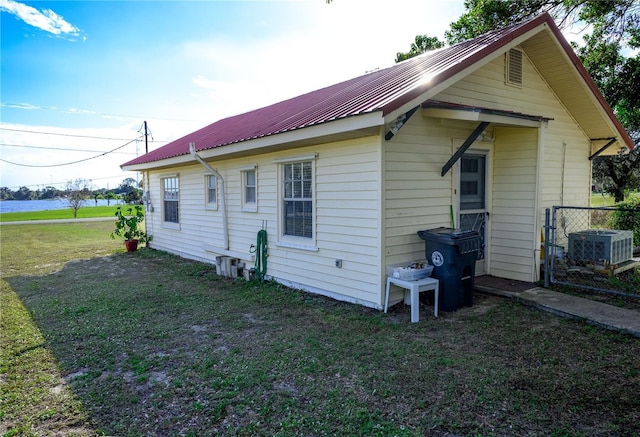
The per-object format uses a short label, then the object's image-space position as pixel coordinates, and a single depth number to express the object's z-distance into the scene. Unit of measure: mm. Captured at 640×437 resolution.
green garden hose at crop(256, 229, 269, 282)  7309
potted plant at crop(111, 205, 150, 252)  11945
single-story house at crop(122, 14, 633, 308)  5195
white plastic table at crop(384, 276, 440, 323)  4789
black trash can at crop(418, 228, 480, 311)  5023
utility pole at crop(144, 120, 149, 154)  28391
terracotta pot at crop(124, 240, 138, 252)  11875
